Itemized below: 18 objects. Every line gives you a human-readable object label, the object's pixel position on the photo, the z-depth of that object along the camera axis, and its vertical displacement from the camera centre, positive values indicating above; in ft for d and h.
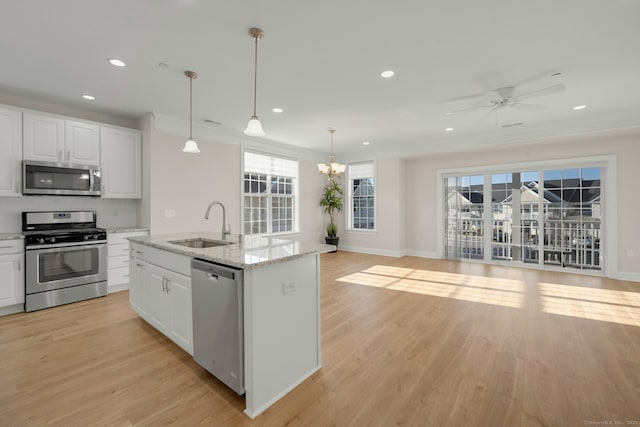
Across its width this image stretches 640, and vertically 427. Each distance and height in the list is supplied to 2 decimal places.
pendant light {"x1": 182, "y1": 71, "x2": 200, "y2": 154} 9.96 +2.66
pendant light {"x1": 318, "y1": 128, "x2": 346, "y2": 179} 18.17 +3.18
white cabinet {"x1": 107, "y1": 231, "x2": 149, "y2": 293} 13.35 -2.24
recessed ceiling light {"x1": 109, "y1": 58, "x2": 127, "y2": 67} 9.37 +5.37
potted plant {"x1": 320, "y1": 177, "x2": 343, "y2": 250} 24.84 +1.07
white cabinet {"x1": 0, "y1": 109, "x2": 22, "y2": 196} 11.25 +2.71
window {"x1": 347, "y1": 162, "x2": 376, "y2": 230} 24.63 +1.72
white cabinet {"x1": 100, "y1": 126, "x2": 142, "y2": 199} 13.85 +2.82
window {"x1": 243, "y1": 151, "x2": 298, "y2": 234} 19.95 +1.66
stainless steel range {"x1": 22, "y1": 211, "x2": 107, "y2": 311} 11.23 -1.85
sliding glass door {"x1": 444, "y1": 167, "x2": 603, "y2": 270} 17.07 -0.24
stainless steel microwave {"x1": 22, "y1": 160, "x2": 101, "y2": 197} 11.75 +1.72
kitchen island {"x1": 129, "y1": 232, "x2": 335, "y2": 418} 5.61 -2.16
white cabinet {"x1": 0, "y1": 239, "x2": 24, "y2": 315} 10.66 -2.33
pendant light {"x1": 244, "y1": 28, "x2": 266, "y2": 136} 7.81 +2.63
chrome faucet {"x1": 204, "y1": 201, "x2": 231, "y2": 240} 9.56 -0.63
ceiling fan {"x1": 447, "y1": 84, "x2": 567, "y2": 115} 10.09 +4.94
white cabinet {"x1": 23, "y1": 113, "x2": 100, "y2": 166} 11.85 +3.53
